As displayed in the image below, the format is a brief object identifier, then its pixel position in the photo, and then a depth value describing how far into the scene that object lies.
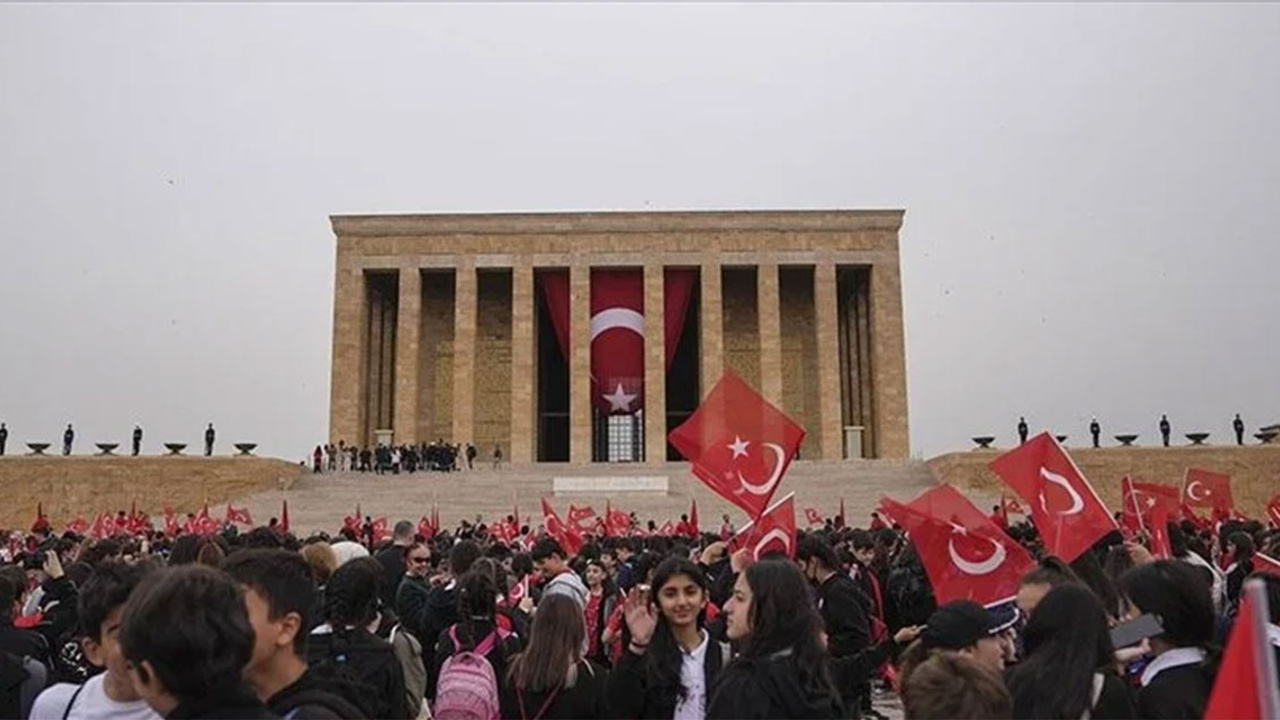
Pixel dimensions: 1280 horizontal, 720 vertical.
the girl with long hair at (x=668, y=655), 3.76
